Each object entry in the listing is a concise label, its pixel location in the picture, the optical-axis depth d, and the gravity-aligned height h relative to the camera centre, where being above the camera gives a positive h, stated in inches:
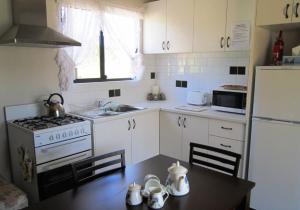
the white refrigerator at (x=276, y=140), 82.8 -24.1
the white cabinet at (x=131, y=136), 103.0 -29.8
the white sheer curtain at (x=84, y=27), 107.0 +19.3
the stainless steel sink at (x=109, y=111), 108.1 -19.2
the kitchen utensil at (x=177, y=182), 51.5 -23.1
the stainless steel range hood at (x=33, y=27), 83.7 +15.0
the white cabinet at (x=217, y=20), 102.0 +21.1
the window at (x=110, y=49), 117.8 +10.4
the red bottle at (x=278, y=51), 91.4 +6.9
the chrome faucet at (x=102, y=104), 122.1 -16.9
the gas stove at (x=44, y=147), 83.0 -27.2
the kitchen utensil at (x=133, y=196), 47.8 -24.1
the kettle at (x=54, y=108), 99.0 -15.3
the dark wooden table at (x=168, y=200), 47.9 -25.7
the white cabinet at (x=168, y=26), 120.2 +21.9
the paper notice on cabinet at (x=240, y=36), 100.7 +13.9
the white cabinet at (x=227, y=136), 98.6 -26.7
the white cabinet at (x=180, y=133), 111.1 -29.4
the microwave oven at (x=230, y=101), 103.7 -13.1
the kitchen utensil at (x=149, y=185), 49.8 -23.5
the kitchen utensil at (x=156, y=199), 46.6 -24.0
